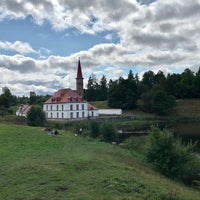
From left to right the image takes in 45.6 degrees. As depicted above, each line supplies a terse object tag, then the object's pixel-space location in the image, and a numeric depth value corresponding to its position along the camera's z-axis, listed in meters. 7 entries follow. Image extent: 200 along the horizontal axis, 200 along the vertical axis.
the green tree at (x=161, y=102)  70.05
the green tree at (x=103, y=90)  100.08
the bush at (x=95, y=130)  31.08
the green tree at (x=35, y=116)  39.49
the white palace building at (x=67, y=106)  61.72
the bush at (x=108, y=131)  30.49
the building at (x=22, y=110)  62.45
